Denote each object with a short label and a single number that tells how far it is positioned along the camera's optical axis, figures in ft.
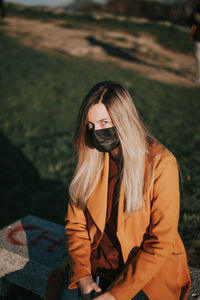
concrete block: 8.30
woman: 5.88
